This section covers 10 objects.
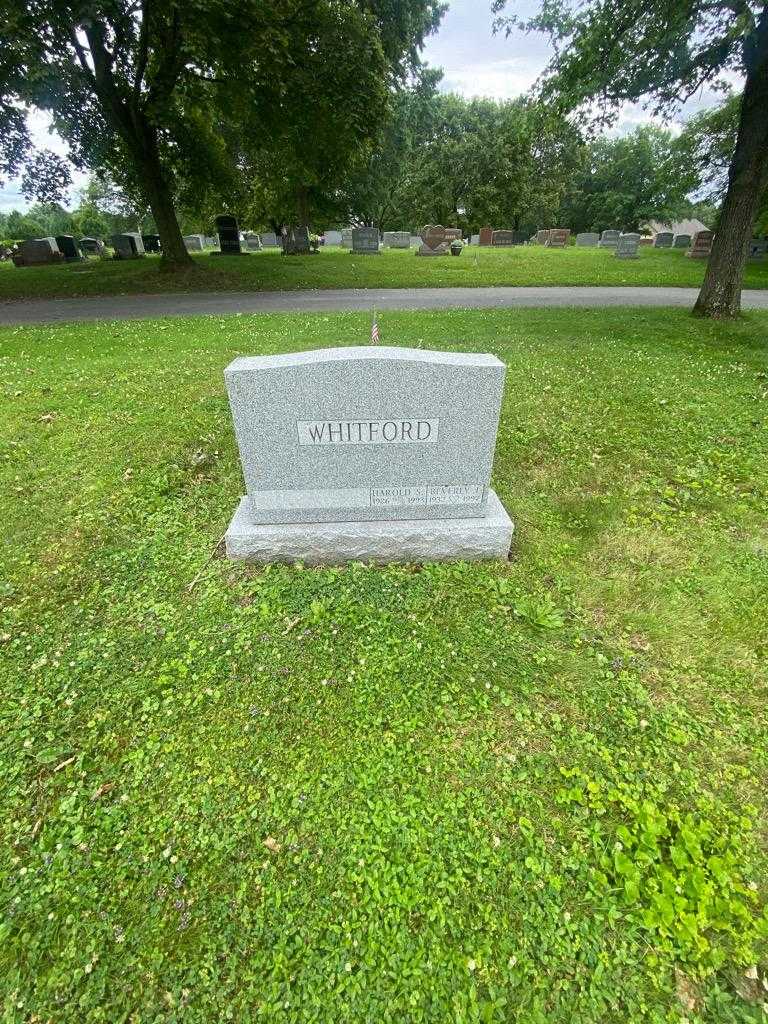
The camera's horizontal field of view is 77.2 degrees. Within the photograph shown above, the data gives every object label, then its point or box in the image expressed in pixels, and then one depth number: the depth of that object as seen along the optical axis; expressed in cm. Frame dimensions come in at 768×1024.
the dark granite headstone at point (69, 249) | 2594
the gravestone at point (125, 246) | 2608
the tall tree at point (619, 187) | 4950
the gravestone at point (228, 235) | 2639
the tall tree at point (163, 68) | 1060
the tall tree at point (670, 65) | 750
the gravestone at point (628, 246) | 2634
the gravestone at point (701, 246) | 2594
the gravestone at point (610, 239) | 3412
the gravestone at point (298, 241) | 3052
